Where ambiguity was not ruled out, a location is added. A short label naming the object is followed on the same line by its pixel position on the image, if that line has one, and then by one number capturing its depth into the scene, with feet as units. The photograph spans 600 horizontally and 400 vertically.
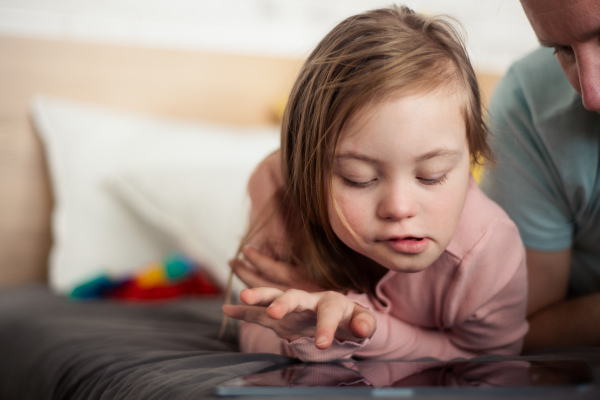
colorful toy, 5.04
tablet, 1.78
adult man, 3.16
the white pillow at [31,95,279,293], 5.07
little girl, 2.28
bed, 4.00
